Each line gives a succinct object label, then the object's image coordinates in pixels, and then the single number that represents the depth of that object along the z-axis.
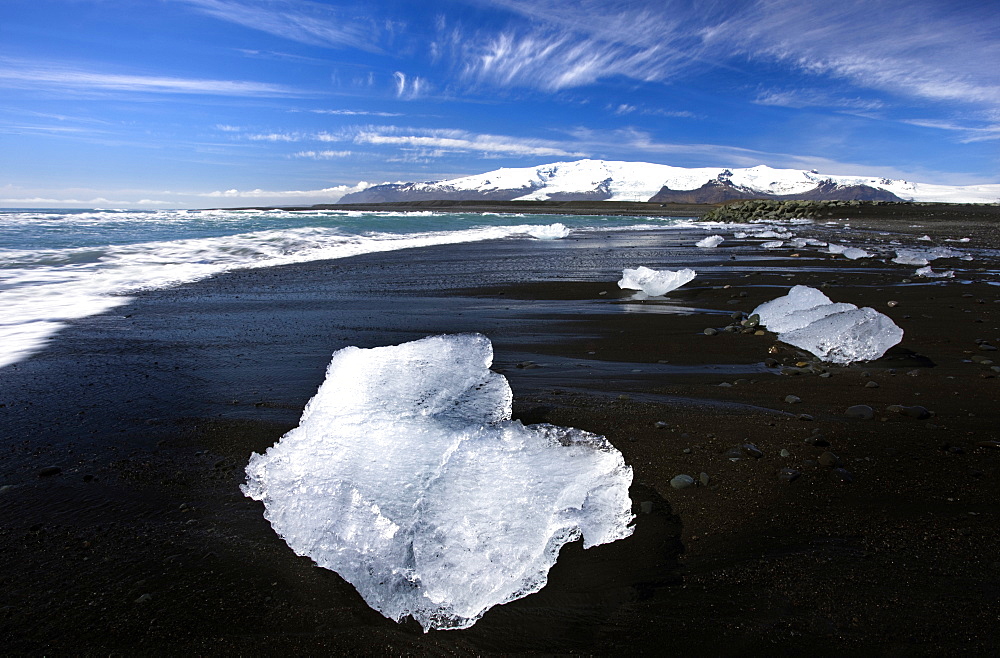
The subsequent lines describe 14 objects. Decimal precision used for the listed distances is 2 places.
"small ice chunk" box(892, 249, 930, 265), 7.93
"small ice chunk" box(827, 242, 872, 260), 9.05
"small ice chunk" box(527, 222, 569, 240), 17.54
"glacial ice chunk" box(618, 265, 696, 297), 5.66
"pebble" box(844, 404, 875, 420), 2.43
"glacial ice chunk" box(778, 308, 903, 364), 3.26
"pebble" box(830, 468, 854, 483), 1.92
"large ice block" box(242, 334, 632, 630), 1.43
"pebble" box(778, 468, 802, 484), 1.92
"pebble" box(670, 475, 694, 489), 1.90
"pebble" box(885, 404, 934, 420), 2.42
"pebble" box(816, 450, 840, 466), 2.01
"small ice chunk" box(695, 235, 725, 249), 11.81
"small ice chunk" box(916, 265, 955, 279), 6.61
